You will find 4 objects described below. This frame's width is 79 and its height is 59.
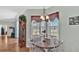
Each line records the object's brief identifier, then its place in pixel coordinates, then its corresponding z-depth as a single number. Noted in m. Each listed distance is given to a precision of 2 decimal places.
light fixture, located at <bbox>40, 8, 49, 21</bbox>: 2.23
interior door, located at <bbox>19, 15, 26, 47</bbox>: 2.25
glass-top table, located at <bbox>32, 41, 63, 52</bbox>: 2.24
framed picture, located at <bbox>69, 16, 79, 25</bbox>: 2.13
